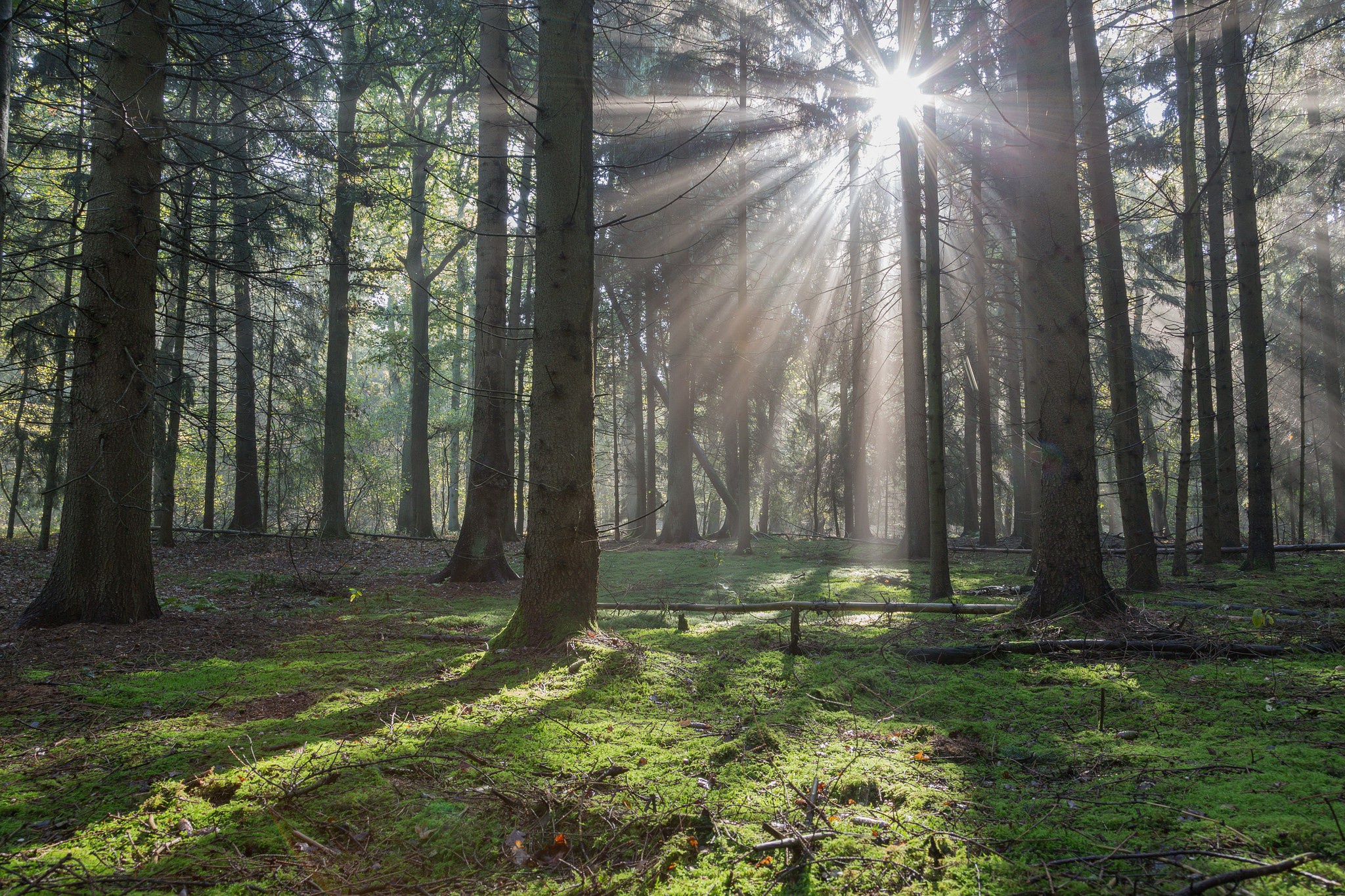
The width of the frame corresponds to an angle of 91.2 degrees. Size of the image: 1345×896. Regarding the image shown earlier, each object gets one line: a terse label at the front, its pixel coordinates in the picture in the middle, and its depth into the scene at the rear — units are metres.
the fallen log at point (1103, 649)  4.89
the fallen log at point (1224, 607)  6.16
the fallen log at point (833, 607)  5.86
